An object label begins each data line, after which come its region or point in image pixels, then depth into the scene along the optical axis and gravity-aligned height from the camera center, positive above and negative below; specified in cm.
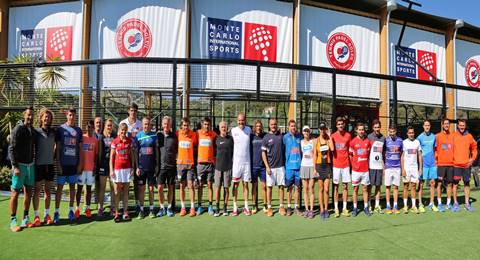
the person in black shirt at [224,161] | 640 -47
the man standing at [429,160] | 720 -45
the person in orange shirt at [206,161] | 639 -46
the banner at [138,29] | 1239 +426
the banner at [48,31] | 1287 +438
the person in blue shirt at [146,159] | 617 -42
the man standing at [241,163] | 643 -50
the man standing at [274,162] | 652 -48
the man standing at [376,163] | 673 -49
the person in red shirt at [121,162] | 592 -47
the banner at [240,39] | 1198 +403
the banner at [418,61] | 1541 +407
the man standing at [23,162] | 532 -43
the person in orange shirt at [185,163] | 633 -50
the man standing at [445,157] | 725 -38
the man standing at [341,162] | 654 -47
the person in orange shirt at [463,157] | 721 -38
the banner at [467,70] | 1715 +399
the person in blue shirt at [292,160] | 656 -44
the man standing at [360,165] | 661 -53
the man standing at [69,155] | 593 -35
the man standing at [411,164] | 696 -53
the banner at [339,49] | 1367 +413
